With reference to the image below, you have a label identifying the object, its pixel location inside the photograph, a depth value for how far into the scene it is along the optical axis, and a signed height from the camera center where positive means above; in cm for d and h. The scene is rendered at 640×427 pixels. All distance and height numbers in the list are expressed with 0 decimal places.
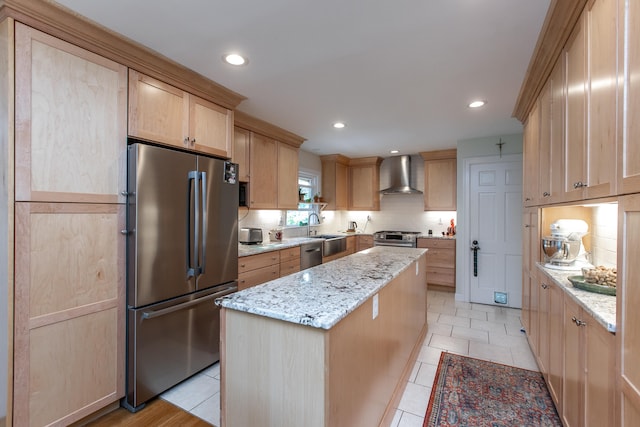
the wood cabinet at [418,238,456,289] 478 -75
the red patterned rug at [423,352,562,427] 190 -130
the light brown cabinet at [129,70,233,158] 207 +77
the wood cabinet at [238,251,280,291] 299 -59
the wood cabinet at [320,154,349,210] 561 +67
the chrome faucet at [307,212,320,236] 544 -16
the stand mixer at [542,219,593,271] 212 -20
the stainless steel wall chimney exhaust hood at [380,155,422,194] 557 +76
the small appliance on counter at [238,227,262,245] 379 -28
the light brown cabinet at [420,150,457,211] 502 +62
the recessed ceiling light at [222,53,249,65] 209 +112
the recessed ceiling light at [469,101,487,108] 293 +113
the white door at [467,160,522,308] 418 -22
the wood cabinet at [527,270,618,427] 116 -71
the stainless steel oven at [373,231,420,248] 514 -41
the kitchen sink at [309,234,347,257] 466 -48
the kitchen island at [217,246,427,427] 113 -58
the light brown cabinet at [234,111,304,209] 356 +69
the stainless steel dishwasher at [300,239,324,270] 410 -56
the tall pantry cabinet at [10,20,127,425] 157 -9
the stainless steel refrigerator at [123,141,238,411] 199 -36
